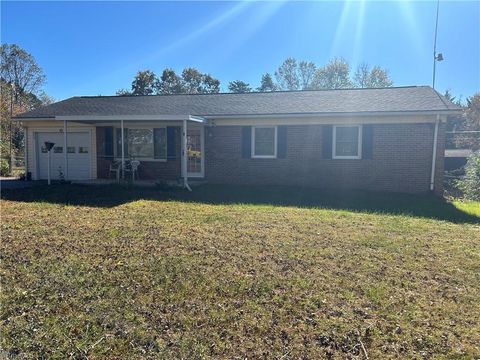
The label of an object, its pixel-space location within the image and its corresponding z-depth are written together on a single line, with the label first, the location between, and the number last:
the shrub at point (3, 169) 18.39
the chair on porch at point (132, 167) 13.59
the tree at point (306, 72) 45.34
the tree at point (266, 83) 48.65
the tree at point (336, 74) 43.22
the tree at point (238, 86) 50.36
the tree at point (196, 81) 49.16
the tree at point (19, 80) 27.67
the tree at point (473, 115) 36.16
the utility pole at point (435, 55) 18.97
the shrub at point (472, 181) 12.33
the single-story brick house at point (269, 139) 12.00
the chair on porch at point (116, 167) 14.30
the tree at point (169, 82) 48.28
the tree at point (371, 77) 41.03
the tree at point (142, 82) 46.94
